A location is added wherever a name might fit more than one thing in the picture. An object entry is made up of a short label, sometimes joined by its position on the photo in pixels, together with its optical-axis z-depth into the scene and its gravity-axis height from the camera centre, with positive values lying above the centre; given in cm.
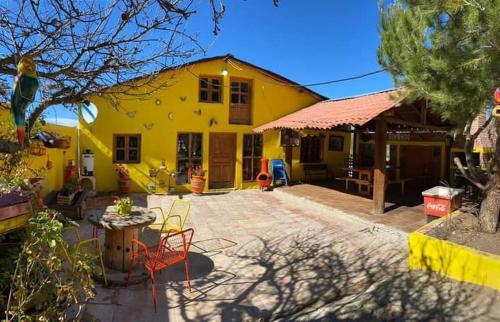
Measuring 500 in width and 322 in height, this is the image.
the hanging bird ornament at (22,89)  244 +37
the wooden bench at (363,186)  1133 -119
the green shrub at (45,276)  255 -105
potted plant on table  554 -100
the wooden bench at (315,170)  1501 -89
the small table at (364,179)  1134 -97
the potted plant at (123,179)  1191 -119
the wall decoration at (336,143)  1589 +32
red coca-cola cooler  703 -99
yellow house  1212 +57
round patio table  527 -143
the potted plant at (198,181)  1243 -124
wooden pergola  841 +95
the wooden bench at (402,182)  1188 -103
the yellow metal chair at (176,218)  798 -184
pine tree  414 +136
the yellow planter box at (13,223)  269 -65
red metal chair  464 -161
